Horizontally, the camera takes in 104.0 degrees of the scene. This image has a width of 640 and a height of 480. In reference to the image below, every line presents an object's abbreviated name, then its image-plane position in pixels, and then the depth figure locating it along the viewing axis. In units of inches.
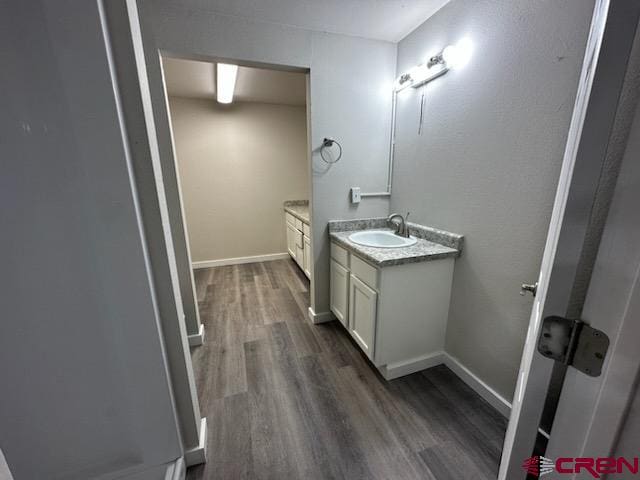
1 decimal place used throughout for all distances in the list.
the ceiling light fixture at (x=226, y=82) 85.0
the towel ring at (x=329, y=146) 76.1
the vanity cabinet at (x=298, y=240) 117.6
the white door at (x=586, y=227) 13.9
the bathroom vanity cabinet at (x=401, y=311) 59.6
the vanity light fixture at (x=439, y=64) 56.2
